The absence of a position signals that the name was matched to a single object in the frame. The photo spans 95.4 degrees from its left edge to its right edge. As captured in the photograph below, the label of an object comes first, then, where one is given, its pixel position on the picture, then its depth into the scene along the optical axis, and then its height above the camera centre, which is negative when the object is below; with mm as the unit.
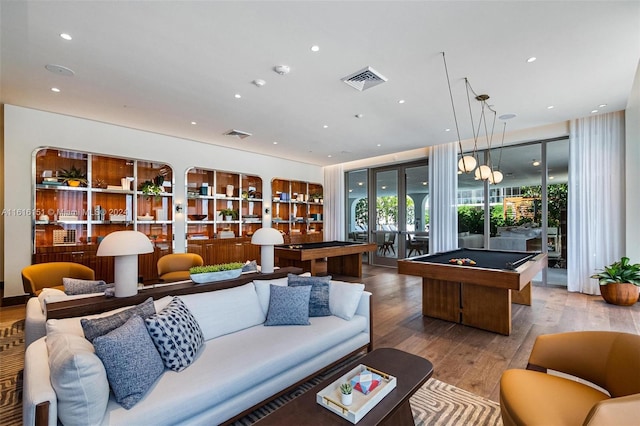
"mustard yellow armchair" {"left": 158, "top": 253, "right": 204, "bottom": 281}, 4779 -864
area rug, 2070 -1467
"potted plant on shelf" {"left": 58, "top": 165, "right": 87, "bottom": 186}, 5312 +738
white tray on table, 1467 -996
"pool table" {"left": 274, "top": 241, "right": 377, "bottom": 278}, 5781 -835
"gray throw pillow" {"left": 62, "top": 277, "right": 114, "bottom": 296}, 2572 -637
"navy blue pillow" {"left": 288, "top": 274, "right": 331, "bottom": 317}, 2939 -806
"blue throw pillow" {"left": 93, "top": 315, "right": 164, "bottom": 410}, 1588 -838
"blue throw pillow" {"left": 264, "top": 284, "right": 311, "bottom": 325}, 2730 -873
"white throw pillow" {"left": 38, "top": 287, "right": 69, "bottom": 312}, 2262 -656
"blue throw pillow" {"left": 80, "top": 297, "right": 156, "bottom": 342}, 1824 -692
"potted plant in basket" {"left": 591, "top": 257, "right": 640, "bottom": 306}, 4562 -1112
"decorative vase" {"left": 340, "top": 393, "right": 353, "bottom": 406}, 1522 -967
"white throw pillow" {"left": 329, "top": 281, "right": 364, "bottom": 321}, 2887 -856
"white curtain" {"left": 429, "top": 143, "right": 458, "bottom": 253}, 7086 +410
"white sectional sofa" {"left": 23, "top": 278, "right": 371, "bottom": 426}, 1470 -1017
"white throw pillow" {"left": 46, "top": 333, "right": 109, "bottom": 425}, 1390 -826
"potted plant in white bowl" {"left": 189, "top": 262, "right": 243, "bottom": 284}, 2816 -577
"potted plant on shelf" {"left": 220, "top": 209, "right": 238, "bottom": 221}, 7641 +35
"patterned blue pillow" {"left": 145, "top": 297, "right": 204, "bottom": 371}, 1903 -824
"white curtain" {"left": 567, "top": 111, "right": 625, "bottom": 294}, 5129 +282
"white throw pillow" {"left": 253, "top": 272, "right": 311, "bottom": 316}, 2871 -756
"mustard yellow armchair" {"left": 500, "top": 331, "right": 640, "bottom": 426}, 1503 -998
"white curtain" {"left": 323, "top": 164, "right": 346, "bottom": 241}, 9680 +364
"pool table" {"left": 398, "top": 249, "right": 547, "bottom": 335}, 3369 -965
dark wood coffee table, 1449 -1020
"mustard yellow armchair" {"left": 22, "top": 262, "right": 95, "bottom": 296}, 3721 -809
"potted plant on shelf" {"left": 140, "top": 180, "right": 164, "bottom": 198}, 6160 +581
